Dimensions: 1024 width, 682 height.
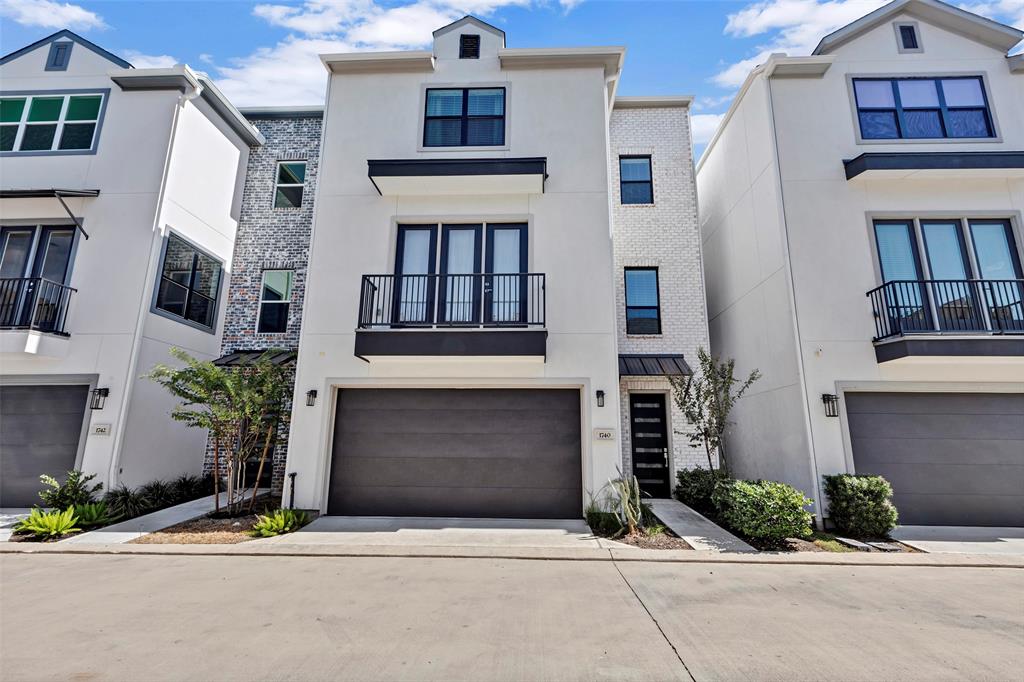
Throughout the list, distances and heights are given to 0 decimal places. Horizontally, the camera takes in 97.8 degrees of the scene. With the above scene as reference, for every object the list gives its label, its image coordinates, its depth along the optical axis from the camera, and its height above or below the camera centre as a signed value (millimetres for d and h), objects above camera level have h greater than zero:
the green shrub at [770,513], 6695 -1102
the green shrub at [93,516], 7336 -1336
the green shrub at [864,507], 7207 -1066
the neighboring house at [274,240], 11164 +4955
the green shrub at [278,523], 7117 -1401
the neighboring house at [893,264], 8000 +3386
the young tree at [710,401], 8584 +728
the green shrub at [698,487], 8938 -1001
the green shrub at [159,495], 8711 -1177
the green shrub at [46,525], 6852 -1388
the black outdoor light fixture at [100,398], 8648 +681
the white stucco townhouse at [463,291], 8336 +2796
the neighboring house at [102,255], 8742 +3827
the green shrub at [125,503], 7994 -1250
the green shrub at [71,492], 7848 -1023
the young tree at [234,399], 7707 +617
